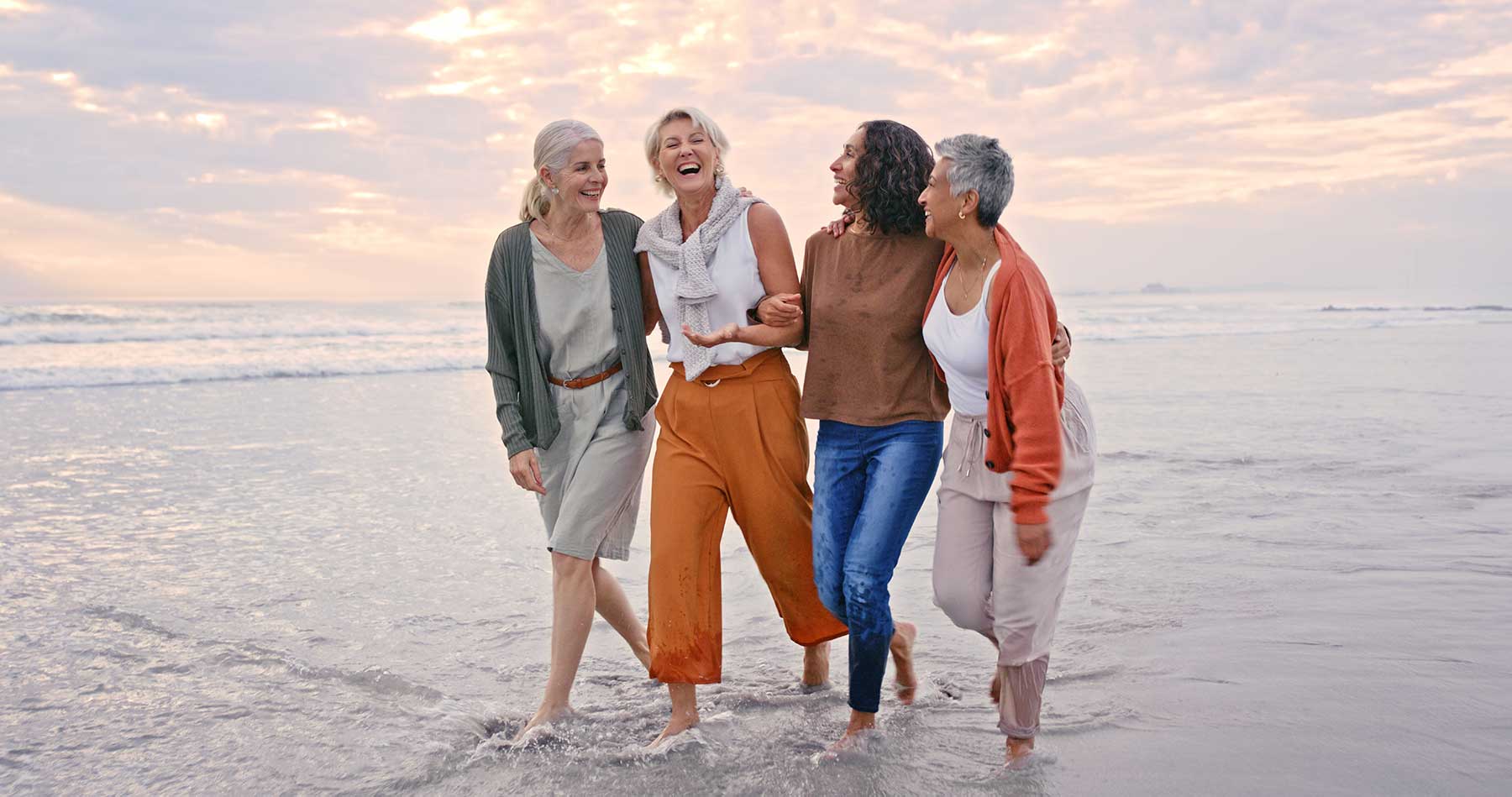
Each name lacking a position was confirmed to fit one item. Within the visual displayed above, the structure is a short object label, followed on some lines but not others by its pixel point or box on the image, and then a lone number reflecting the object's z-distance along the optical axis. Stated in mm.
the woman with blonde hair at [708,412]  3791
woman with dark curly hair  3646
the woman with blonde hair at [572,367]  3967
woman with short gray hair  3234
